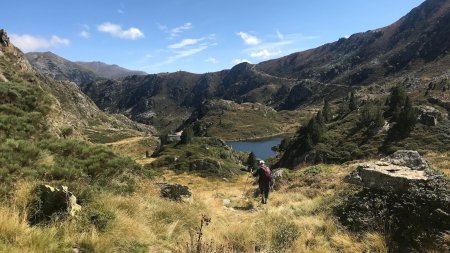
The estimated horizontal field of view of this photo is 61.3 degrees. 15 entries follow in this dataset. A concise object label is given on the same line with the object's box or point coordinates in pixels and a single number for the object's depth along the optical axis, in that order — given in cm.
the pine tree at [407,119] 9731
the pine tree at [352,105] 14812
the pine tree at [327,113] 14400
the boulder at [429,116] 9999
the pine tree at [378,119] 10583
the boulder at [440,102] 11651
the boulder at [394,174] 1062
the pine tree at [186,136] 11025
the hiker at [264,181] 2221
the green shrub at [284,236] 957
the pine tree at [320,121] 11622
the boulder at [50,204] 843
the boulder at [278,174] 2969
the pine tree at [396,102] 11218
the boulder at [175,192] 1754
